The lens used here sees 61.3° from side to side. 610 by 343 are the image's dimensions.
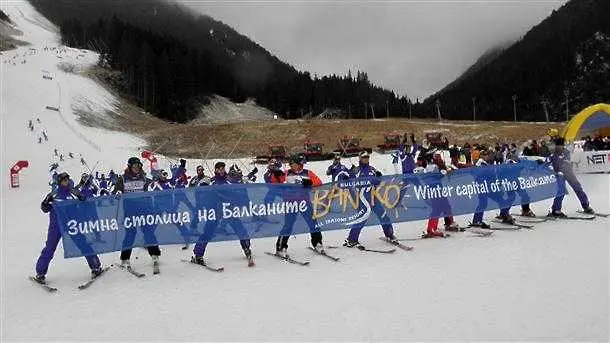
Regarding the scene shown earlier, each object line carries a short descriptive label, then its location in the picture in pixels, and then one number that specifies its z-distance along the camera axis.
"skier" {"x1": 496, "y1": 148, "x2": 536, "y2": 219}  11.83
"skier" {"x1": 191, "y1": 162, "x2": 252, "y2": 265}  9.12
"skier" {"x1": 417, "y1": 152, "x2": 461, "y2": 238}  10.73
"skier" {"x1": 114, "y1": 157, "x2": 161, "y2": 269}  8.82
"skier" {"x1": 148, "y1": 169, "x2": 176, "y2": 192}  11.69
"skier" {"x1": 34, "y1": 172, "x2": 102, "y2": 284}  8.30
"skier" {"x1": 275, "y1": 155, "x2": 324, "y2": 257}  9.53
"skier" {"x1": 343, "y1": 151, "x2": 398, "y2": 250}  10.10
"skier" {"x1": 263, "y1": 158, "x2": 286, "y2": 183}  10.10
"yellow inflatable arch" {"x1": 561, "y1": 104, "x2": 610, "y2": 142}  22.89
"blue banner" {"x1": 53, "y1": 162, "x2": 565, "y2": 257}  8.70
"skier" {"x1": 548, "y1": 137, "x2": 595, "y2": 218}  12.22
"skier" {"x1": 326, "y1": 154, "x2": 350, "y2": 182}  10.14
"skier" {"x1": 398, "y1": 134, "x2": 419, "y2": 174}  11.62
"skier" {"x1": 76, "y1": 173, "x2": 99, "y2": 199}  12.48
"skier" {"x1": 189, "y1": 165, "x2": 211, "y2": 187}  10.15
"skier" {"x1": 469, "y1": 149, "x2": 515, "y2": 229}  11.30
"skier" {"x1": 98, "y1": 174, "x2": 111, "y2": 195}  16.82
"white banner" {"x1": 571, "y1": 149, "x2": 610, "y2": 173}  19.58
